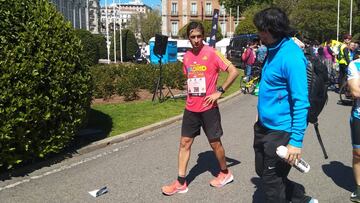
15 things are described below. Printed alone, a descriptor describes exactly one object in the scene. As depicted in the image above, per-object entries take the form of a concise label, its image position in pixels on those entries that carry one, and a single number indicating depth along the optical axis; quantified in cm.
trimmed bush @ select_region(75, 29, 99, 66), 2717
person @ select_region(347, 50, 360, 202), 458
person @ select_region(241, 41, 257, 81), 1733
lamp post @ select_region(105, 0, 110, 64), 3553
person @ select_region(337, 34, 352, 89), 1414
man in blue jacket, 335
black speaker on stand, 1306
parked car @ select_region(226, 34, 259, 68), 3062
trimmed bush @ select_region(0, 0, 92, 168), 554
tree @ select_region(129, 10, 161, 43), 10119
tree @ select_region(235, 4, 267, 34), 6174
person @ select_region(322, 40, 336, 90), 1756
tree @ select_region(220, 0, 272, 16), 7906
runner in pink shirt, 507
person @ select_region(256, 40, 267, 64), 1559
